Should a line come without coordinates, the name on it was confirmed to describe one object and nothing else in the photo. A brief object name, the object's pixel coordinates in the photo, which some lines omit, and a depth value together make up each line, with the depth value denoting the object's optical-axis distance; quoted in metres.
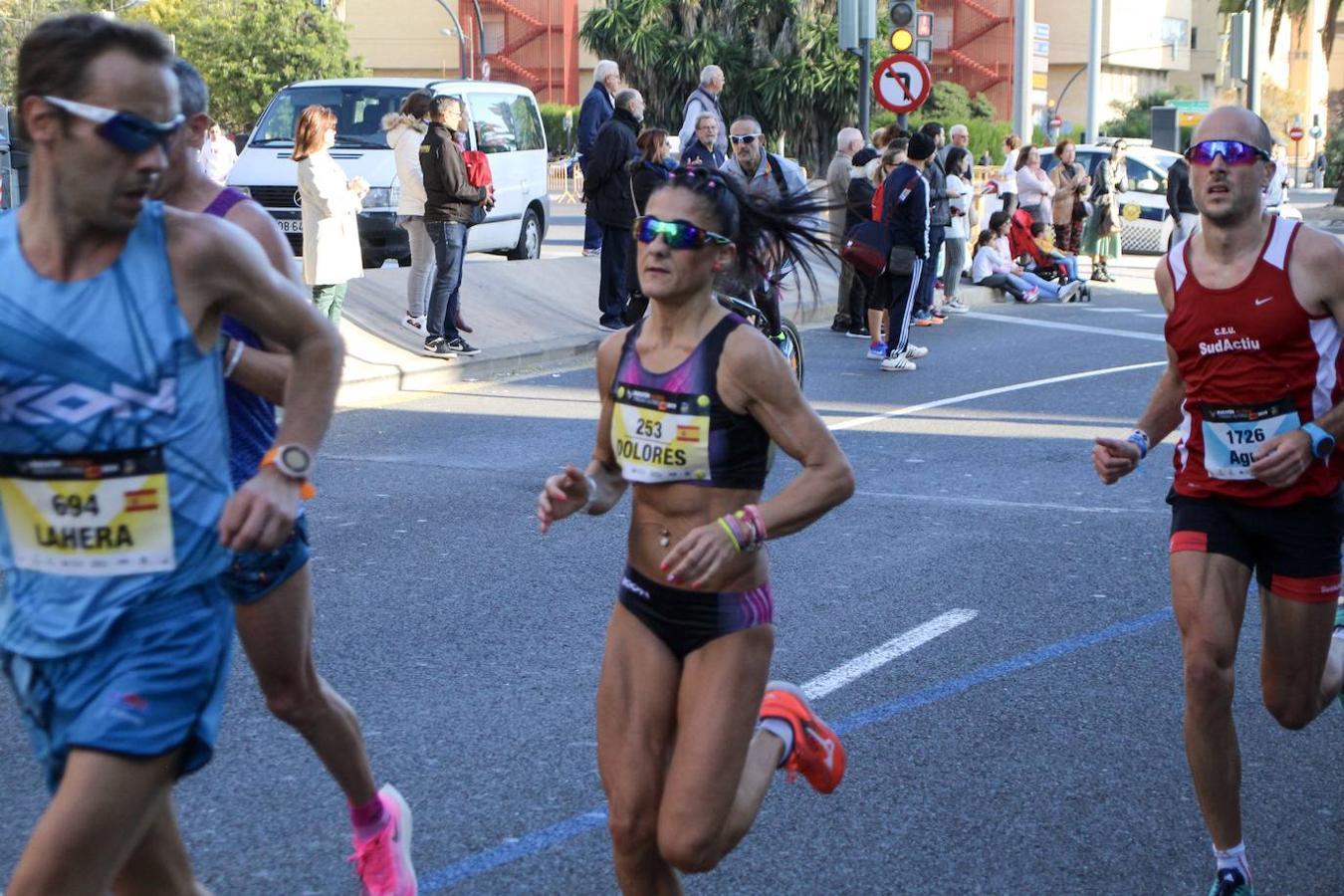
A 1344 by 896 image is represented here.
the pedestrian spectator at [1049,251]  22.34
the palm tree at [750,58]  49.78
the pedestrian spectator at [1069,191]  24.27
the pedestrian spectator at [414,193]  13.98
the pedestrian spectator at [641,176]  12.44
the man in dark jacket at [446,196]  13.53
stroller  22.25
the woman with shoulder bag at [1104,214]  25.06
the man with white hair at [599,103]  16.55
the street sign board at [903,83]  19.11
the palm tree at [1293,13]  46.22
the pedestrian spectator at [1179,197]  18.31
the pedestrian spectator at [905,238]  14.46
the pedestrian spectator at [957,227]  19.41
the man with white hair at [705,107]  15.84
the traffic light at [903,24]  19.25
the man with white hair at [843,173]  17.16
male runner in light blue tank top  2.87
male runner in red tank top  4.44
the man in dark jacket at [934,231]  16.86
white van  18.39
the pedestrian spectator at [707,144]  15.30
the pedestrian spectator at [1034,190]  22.98
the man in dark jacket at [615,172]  15.34
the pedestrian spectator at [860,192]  16.41
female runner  3.71
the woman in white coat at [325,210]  12.13
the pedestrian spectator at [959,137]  20.11
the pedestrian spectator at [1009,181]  22.95
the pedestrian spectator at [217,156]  18.06
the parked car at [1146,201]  29.70
